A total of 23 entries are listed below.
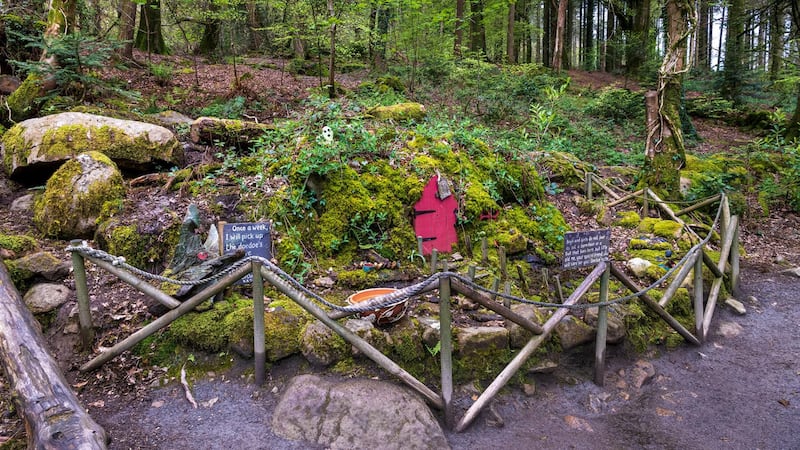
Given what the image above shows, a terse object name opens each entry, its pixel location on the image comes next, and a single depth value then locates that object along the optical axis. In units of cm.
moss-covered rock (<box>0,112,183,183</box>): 590
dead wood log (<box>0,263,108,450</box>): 268
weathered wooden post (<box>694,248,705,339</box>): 514
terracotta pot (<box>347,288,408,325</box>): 398
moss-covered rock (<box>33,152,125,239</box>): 530
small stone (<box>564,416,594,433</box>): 378
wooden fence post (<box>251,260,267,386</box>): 364
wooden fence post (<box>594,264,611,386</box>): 426
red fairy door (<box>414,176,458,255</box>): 582
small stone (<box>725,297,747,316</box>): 585
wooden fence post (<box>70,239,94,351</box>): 381
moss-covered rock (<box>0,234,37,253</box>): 465
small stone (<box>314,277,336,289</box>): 492
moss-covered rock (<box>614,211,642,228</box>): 757
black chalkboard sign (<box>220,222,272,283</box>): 411
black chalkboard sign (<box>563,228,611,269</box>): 438
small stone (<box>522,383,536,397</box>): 406
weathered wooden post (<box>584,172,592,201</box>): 822
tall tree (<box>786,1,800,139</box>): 1194
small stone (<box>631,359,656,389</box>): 439
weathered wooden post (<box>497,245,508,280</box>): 502
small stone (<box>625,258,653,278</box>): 589
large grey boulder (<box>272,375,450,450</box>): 329
